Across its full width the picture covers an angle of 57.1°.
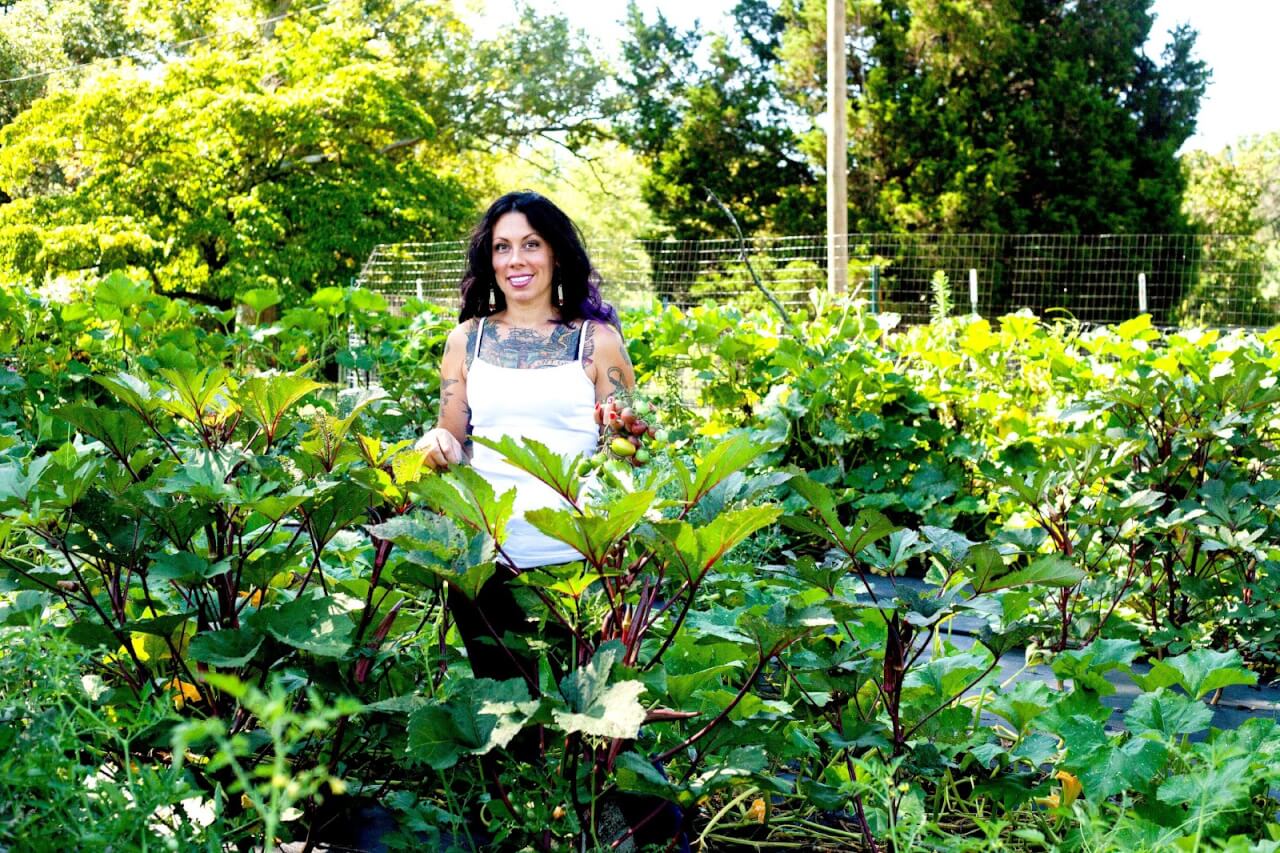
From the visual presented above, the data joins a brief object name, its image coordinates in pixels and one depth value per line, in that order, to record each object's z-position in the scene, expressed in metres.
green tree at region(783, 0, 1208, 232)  20.39
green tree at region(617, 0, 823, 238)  22.56
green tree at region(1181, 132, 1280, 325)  16.75
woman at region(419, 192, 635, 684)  2.08
